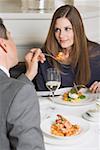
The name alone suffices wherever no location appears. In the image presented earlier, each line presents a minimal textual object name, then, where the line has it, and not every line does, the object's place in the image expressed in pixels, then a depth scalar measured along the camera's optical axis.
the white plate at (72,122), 1.37
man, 1.03
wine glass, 1.85
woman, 2.32
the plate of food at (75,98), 1.83
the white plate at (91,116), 1.58
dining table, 1.33
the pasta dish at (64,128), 1.41
